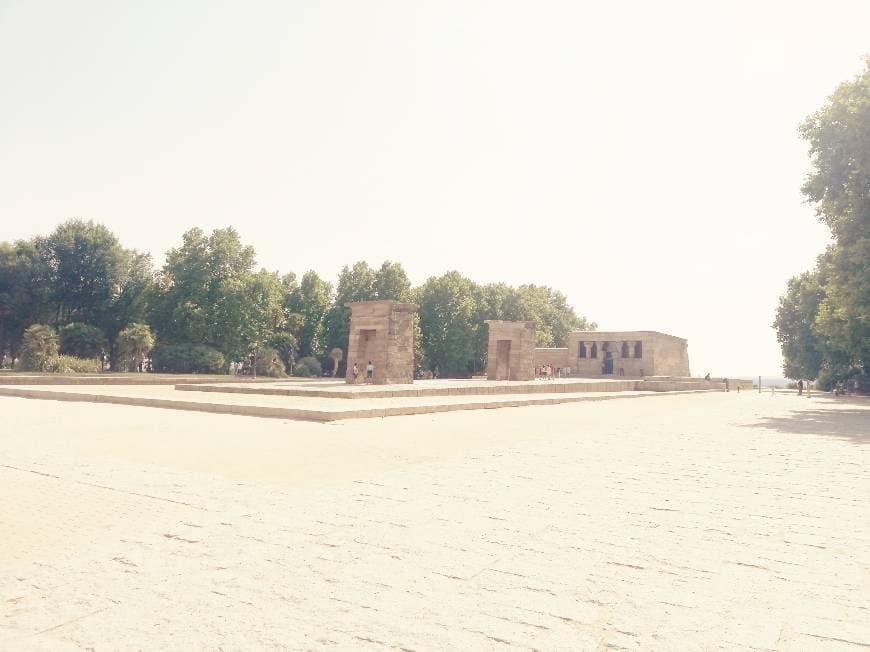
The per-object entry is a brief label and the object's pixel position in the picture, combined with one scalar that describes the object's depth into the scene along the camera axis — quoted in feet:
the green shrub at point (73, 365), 99.71
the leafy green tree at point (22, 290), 133.39
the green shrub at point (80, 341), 125.08
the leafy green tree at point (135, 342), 117.91
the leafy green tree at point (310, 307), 167.11
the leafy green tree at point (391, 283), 167.32
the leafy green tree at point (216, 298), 135.74
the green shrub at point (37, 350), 100.63
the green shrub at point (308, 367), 151.74
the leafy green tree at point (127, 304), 142.92
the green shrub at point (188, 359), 124.98
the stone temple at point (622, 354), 151.43
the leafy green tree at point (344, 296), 166.81
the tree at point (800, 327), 139.92
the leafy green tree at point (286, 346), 154.40
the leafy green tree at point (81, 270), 139.23
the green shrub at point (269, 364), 144.05
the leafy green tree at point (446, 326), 165.37
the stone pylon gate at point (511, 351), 110.93
